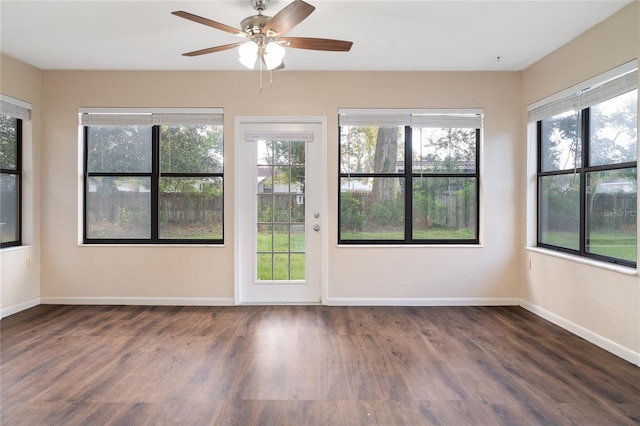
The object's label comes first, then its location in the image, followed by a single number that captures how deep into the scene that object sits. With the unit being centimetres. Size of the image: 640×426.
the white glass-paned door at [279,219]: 411
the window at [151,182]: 413
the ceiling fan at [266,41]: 232
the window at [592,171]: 281
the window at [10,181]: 373
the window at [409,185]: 413
